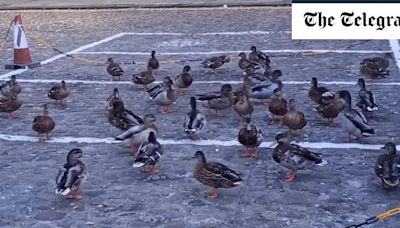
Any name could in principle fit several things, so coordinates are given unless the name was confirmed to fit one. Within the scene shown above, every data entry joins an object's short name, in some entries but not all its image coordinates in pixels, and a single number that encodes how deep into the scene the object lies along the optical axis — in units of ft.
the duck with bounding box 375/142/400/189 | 22.99
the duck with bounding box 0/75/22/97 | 36.32
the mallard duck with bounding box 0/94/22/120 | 34.17
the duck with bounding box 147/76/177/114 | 34.78
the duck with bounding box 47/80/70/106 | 36.36
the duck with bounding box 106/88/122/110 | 33.78
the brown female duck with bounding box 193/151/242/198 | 23.25
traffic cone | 47.26
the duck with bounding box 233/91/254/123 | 32.01
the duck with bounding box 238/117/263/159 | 27.12
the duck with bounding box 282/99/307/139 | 29.63
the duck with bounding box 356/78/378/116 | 32.04
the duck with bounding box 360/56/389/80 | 39.45
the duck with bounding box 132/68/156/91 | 39.47
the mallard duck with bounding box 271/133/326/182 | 24.66
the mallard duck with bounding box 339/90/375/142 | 28.48
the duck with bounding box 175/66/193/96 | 38.17
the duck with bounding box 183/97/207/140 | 29.73
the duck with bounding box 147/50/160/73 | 42.80
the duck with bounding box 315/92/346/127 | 31.17
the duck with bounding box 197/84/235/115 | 33.35
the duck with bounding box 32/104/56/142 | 30.40
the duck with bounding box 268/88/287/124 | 31.83
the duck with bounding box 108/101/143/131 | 29.89
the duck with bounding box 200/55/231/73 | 43.34
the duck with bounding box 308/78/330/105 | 33.91
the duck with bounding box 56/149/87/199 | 23.29
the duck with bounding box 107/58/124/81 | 42.04
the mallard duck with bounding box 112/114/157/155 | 28.09
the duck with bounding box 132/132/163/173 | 25.40
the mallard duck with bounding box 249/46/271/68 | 42.06
